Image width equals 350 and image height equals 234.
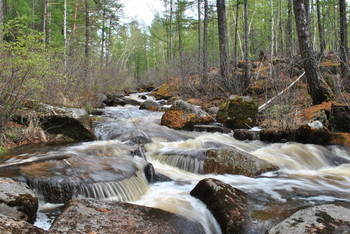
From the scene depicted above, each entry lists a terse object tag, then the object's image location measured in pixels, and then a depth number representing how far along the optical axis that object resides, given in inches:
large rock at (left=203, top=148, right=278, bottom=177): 213.8
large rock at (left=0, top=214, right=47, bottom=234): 78.1
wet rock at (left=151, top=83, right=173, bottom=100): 750.5
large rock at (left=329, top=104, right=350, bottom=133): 297.3
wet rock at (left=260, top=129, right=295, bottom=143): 307.0
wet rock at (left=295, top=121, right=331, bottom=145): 289.9
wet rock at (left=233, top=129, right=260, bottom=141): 327.3
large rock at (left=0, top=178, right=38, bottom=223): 106.9
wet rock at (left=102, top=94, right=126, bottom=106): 606.6
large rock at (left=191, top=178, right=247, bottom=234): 127.5
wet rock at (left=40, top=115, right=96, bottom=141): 274.5
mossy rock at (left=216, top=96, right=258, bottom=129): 375.6
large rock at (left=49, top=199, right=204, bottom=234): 101.0
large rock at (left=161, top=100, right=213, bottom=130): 370.0
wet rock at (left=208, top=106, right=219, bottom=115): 460.1
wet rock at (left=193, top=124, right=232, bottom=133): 352.2
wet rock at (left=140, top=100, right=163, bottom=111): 542.9
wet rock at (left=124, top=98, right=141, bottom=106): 639.9
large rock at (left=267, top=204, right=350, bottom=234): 103.7
